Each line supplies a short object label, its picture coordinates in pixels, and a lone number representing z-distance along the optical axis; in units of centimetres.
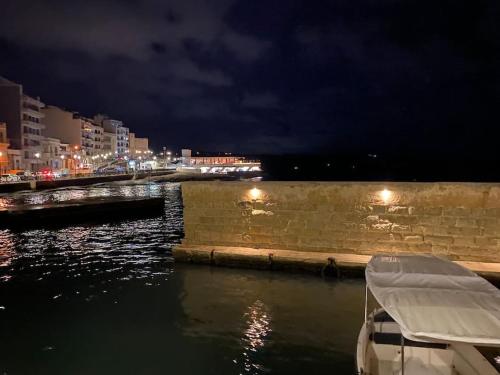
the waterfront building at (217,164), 14638
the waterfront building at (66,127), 9556
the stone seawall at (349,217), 1410
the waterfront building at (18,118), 7156
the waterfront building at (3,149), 6419
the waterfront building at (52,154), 8181
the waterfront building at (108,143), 12172
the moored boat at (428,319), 538
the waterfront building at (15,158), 6819
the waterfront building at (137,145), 15250
